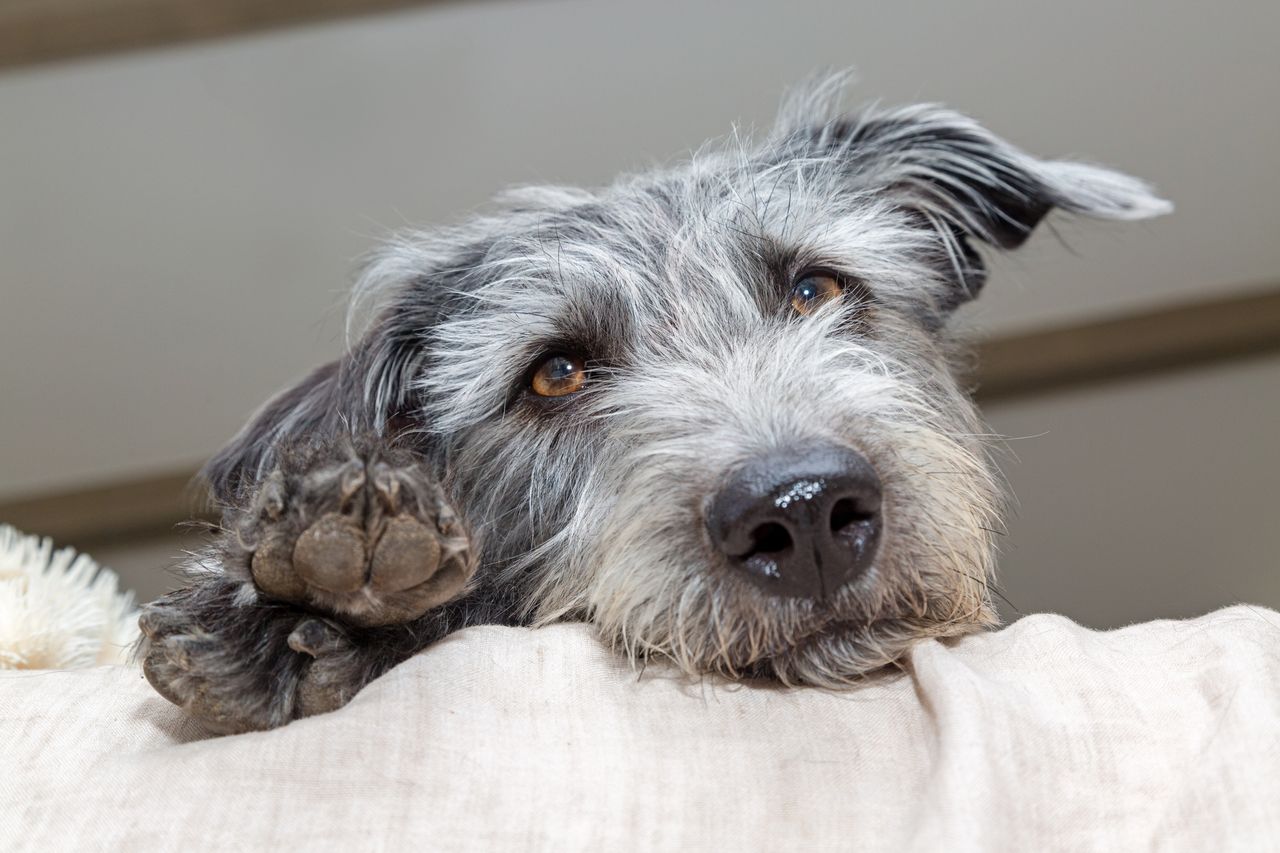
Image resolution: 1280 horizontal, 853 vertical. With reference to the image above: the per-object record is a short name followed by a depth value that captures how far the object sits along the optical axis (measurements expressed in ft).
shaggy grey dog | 2.20
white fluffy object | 2.41
